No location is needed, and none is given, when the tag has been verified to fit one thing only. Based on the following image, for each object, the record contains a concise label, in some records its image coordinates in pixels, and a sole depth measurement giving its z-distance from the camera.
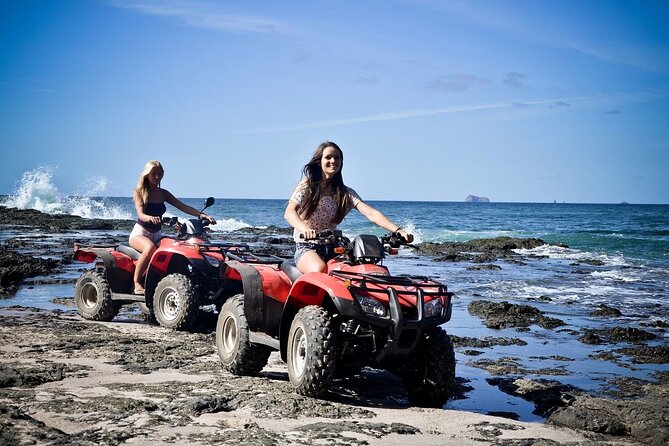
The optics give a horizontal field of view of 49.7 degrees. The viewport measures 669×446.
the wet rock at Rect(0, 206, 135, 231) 40.53
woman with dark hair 6.50
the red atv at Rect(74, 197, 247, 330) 8.98
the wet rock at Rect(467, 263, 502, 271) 22.08
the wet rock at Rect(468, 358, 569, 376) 7.70
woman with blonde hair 9.61
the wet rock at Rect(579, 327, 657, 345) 9.83
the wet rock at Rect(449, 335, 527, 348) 9.24
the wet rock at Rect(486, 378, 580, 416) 6.26
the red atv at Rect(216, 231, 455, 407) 5.55
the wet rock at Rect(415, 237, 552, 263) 26.27
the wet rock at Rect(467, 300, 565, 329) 11.07
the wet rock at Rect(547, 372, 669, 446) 5.46
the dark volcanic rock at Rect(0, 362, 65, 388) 6.05
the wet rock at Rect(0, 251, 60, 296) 13.72
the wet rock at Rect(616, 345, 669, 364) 8.57
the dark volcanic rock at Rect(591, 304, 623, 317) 12.42
